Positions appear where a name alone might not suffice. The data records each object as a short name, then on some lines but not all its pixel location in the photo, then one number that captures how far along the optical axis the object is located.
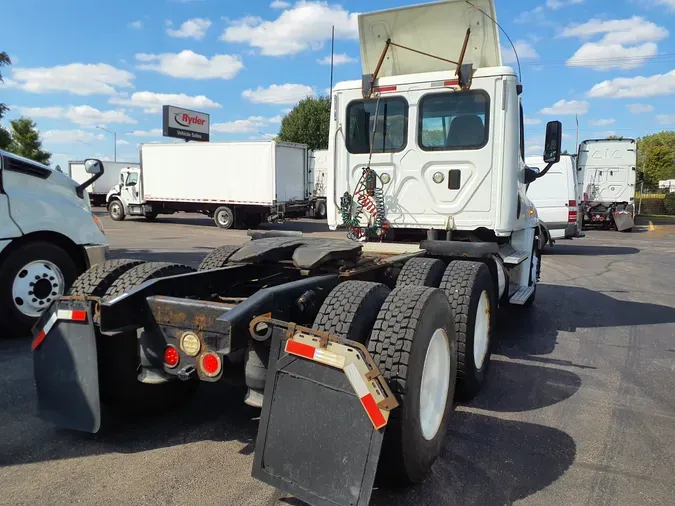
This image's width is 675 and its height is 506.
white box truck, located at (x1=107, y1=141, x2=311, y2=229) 21.06
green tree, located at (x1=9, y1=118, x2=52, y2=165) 38.31
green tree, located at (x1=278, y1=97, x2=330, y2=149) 46.00
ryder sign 39.50
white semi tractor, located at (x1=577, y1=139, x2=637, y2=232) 21.45
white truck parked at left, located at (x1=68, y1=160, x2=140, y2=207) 33.47
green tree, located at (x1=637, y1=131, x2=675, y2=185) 49.34
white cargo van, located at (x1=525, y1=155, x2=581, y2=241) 13.48
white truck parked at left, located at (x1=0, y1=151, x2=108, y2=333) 5.18
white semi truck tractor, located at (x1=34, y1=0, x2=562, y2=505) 2.35
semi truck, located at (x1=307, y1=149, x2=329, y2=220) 27.58
